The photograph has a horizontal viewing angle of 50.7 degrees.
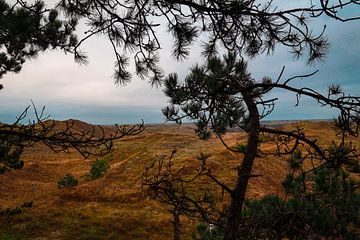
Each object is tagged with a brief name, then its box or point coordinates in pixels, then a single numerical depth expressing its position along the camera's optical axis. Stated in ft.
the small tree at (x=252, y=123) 6.72
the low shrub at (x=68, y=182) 57.06
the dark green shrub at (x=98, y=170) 63.00
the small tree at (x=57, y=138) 11.19
